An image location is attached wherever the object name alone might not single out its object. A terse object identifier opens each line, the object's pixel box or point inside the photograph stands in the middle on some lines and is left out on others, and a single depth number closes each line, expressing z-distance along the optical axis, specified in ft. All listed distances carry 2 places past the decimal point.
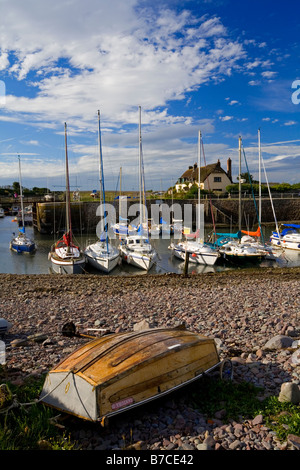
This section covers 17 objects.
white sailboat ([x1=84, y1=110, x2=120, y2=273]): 91.15
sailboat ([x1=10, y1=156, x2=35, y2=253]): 128.36
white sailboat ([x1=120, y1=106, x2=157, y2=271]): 95.14
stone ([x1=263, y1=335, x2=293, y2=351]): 28.17
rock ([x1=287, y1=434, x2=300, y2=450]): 15.78
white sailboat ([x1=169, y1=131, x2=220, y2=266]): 98.27
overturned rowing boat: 17.85
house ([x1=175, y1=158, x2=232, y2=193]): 261.24
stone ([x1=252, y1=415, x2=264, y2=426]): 17.95
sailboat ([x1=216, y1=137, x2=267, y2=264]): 98.94
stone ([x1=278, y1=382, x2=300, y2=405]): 19.66
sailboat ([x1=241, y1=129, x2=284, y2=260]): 101.96
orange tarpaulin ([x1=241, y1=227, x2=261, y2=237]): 113.39
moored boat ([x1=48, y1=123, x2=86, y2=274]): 87.56
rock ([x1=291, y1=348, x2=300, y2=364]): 24.65
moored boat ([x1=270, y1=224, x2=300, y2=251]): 118.52
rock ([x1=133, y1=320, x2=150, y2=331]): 33.02
